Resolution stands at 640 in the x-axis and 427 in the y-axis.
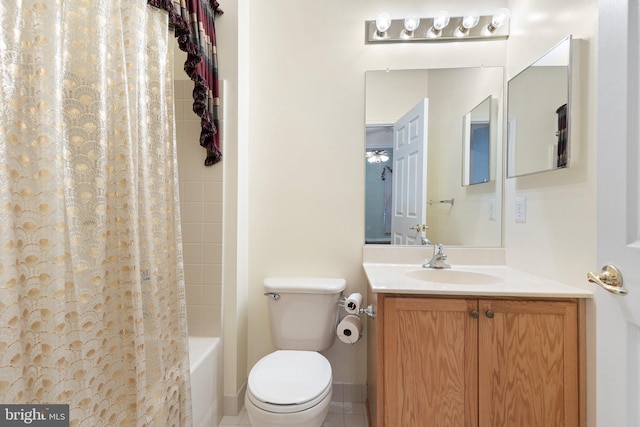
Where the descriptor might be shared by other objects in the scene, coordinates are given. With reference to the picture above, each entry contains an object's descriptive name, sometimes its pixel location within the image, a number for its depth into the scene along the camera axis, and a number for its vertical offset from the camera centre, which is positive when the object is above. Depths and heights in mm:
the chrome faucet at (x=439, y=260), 1618 -288
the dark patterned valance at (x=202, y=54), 1192 +696
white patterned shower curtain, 649 -26
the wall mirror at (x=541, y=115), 1234 +439
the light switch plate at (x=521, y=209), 1515 -6
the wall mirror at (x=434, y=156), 1728 +305
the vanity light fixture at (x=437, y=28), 1683 +1043
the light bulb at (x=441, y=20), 1669 +1068
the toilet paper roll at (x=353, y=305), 1489 -496
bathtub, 1323 -831
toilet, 1117 -722
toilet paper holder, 1437 -521
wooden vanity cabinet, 1123 -602
